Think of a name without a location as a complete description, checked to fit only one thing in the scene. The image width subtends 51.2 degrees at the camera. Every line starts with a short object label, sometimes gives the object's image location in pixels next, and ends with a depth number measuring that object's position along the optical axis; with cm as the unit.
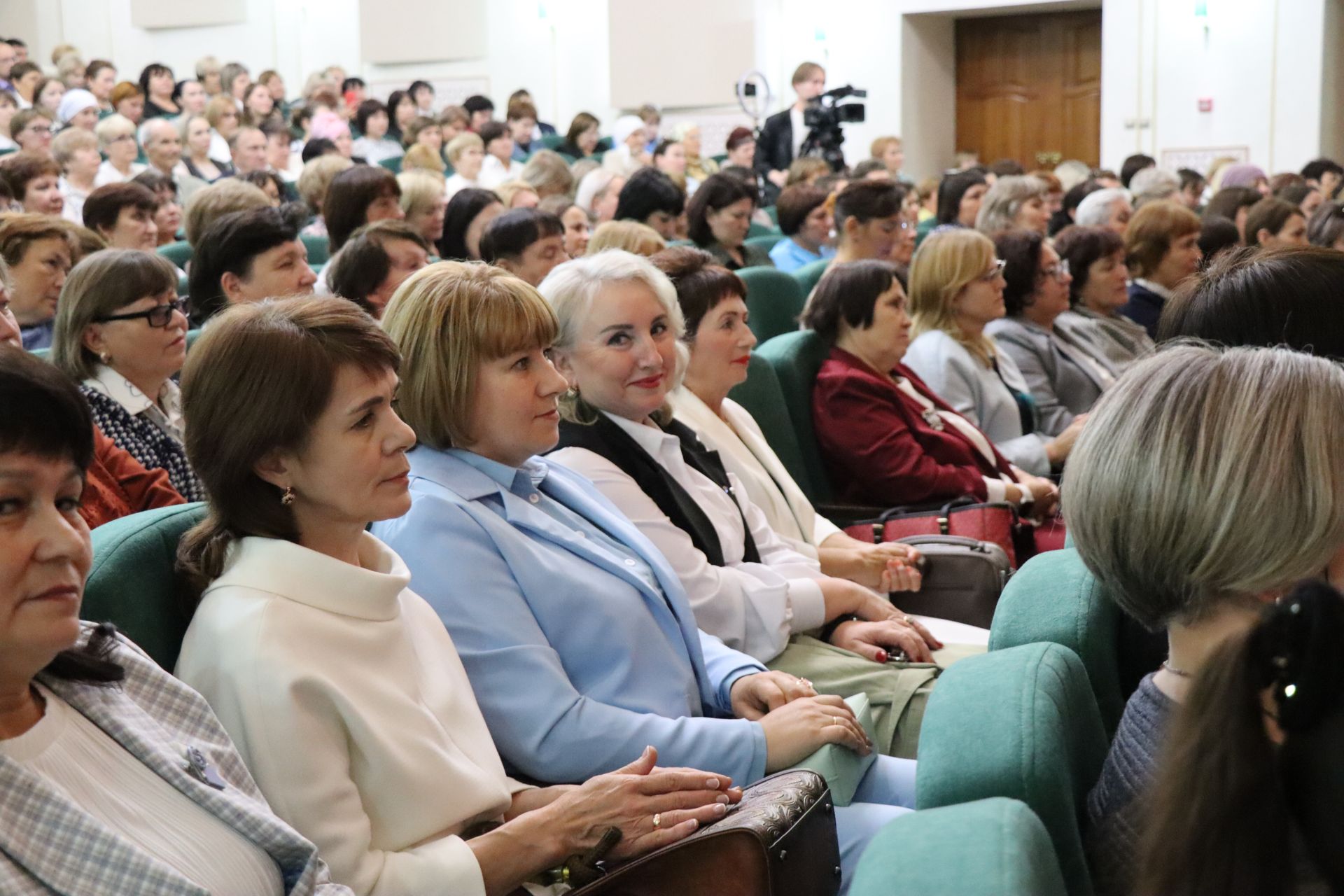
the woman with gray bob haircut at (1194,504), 125
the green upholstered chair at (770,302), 471
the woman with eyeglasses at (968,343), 398
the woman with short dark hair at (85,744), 118
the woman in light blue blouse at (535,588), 183
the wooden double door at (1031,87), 1366
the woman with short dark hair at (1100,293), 458
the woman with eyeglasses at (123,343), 266
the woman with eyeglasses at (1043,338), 436
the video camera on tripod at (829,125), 951
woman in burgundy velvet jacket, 343
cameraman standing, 1016
